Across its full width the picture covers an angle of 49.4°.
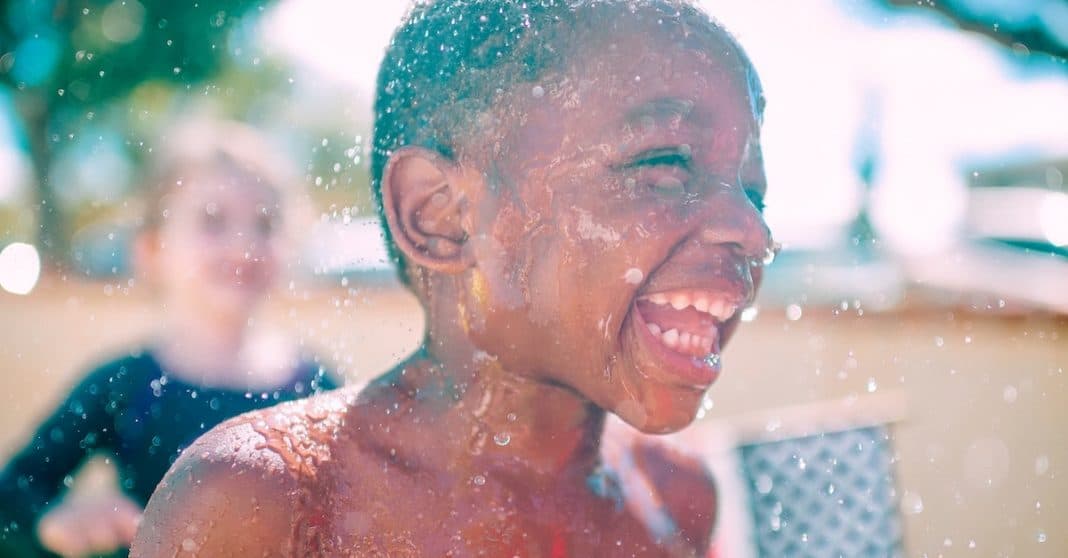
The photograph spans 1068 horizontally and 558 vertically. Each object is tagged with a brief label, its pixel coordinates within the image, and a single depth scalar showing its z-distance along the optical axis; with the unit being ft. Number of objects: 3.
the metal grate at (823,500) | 2.82
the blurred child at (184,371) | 2.40
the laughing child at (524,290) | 1.58
